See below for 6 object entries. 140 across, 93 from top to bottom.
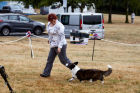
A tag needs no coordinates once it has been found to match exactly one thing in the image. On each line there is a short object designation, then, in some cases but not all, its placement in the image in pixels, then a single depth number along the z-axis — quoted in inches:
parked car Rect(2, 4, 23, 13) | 2203.5
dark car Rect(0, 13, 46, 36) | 995.3
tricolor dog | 320.5
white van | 959.0
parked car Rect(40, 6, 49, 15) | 2583.7
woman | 326.3
